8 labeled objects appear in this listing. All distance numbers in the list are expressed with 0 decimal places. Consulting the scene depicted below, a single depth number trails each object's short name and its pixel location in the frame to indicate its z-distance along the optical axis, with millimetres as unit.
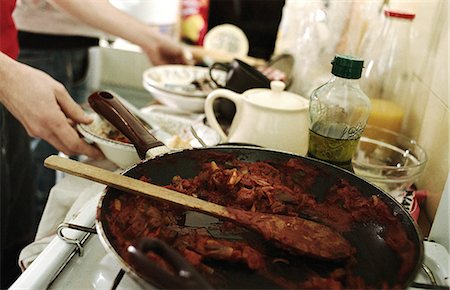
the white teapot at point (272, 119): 803
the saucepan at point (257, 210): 534
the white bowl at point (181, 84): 1143
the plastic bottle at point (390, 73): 965
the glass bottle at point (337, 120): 726
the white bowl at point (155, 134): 830
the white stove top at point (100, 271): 553
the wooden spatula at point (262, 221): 557
